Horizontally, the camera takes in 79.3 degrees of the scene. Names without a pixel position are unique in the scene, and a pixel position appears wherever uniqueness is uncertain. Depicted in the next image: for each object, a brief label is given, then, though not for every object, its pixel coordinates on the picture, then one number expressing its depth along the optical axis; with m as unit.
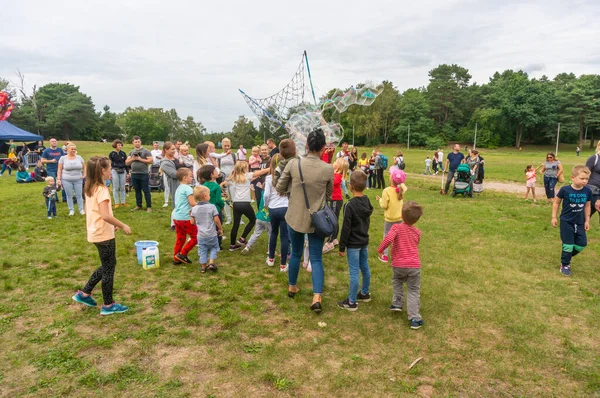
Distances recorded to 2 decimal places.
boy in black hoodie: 4.54
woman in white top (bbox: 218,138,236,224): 8.62
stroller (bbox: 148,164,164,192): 14.16
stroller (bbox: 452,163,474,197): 13.32
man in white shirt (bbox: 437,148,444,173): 24.64
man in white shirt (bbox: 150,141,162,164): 11.98
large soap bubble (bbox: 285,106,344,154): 7.41
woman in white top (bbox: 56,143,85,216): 9.16
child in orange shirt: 4.18
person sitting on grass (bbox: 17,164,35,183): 17.62
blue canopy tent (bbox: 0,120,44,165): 26.59
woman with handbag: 4.35
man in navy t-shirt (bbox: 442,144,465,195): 13.75
